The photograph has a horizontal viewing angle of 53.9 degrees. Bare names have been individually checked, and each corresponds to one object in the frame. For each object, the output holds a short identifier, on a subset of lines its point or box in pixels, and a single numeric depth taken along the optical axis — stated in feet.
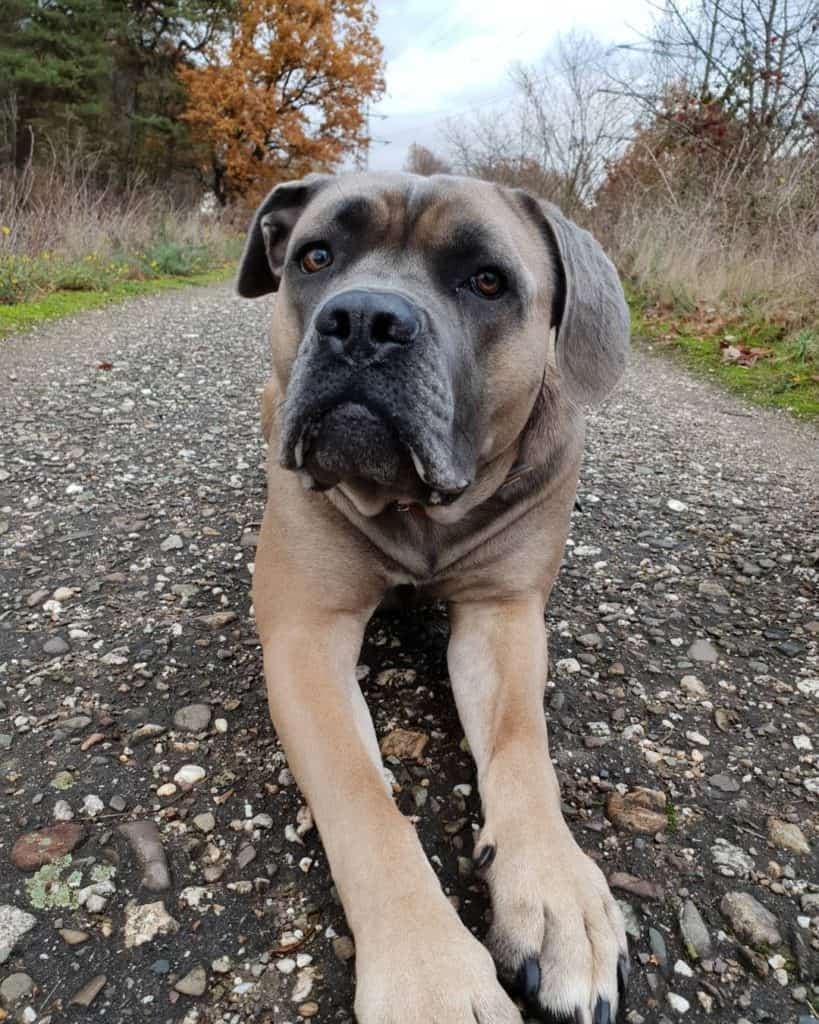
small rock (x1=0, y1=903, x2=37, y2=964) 1.06
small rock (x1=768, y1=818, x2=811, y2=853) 1.29
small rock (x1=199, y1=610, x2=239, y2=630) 1.84
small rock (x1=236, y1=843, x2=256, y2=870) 1.21
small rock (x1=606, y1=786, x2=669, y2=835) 1.32
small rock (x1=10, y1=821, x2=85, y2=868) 1.19
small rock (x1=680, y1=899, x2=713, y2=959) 1.10
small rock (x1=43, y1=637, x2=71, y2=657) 1.70
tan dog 1.04
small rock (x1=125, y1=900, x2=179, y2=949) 1.08
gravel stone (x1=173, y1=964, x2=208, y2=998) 1.02
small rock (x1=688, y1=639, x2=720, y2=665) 1.80
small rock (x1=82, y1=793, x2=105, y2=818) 1.29
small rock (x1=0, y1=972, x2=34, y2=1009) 1.00
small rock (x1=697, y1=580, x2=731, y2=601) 2.08
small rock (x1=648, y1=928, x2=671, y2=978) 1.08
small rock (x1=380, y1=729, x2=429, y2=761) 1.44
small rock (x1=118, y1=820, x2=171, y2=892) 1.17
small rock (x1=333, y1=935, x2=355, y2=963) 1.07
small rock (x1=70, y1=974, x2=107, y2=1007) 1.00
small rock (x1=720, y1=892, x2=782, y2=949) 1.11
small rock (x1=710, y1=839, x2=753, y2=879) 1.23
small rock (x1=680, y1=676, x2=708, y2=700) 1.66
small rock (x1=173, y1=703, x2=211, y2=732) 1.50
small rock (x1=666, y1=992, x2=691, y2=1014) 1.02
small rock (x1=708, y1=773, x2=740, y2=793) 1.40
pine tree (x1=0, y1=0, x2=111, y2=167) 47.43
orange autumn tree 55.38
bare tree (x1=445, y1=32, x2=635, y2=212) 37.49
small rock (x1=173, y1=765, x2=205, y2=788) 1.36
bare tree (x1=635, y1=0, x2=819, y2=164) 24.61
